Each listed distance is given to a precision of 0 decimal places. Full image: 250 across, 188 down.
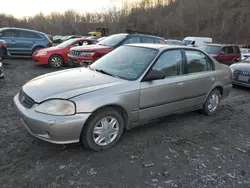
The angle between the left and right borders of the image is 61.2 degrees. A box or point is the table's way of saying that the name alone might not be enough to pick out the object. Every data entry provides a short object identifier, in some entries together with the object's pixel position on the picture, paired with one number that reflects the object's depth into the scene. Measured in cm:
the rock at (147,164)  292
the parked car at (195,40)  2156
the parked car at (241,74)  726
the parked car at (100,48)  786
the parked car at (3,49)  935
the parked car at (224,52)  1155
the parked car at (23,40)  1115
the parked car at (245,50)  1700
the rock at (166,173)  275
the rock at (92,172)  269
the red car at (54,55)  948
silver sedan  280
